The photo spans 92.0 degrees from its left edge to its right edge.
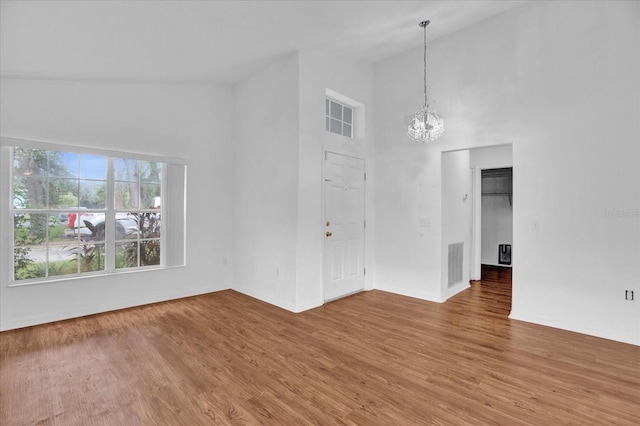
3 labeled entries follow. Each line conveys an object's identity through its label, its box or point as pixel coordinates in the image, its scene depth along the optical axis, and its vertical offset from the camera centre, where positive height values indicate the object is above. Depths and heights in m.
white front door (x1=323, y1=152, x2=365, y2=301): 4.48 -0.19
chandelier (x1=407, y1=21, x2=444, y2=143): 3.89 +1.10
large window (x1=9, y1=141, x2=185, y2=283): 3.57 -0.02
